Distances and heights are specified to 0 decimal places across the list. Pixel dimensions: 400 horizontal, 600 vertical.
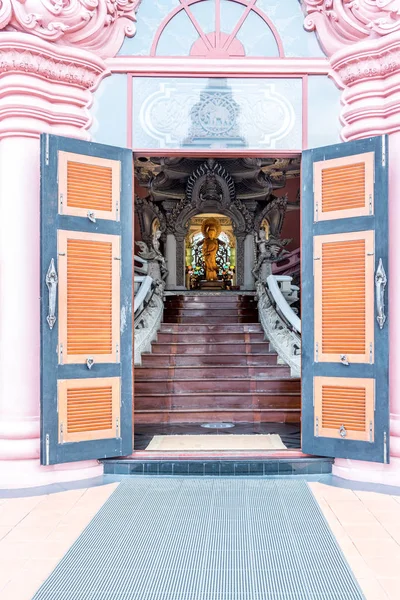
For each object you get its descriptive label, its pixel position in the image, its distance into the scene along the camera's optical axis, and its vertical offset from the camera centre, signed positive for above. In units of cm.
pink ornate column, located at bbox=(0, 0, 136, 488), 431 +89
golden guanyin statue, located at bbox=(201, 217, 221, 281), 1298 +142
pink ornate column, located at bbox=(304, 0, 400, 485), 436 +174
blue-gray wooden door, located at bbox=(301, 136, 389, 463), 431 +5
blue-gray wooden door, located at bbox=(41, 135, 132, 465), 428 +6
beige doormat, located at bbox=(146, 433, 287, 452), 483 -123
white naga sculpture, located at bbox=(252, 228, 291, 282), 899 +82
